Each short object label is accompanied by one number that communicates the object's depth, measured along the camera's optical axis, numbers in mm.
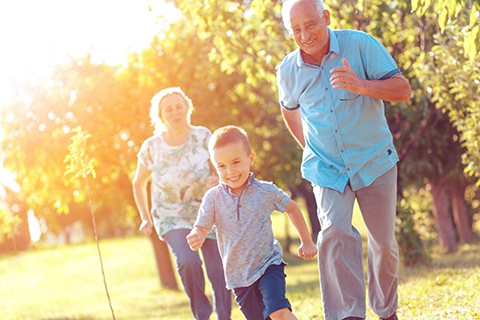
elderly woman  8133
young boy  5805
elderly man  5895
